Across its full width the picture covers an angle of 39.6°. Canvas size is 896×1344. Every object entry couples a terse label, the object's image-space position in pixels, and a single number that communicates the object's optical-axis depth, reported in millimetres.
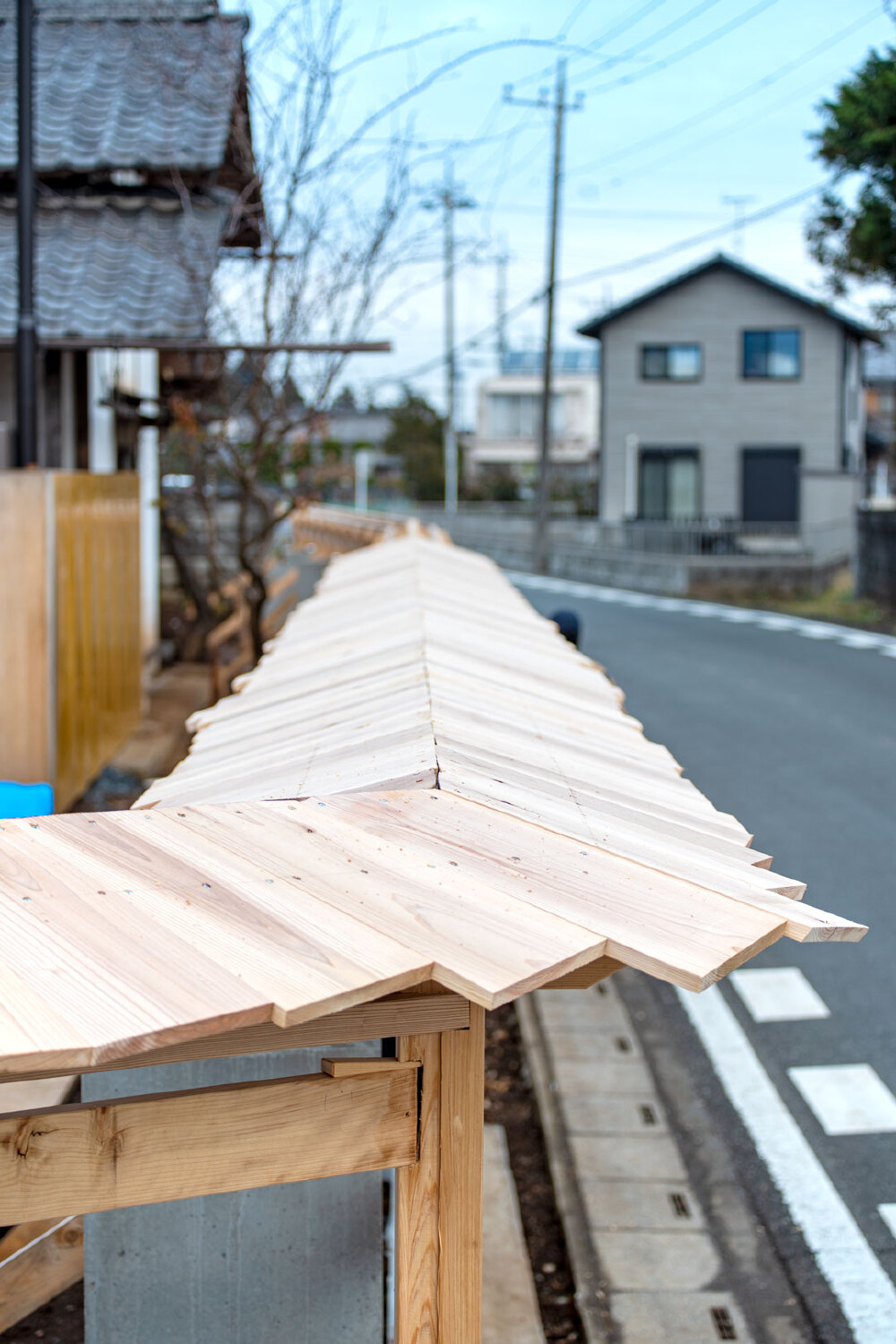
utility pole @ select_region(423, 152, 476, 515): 42656
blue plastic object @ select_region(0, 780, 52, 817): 4184
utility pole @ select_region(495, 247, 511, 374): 57250
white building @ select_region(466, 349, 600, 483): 59250
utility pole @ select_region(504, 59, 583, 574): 26953
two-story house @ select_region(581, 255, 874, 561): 32469
